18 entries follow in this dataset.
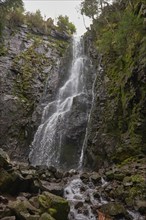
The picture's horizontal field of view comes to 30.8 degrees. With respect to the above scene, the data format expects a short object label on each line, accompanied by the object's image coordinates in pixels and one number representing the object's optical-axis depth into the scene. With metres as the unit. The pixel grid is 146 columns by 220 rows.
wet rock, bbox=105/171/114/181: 11.07
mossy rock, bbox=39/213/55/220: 6.08
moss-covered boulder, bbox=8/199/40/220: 6.05
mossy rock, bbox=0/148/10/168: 8.48
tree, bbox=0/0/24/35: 14.89
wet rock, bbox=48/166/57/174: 12.20
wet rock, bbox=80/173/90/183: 11.45
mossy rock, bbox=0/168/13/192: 8.00
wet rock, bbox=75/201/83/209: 8.36
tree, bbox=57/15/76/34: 33.75
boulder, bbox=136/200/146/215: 7.95
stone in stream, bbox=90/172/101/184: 11.13
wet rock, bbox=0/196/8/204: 6.84
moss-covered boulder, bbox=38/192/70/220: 6.85
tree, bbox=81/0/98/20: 24.22
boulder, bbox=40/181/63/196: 8.70
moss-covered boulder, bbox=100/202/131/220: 7.62
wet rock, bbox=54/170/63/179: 11.93
